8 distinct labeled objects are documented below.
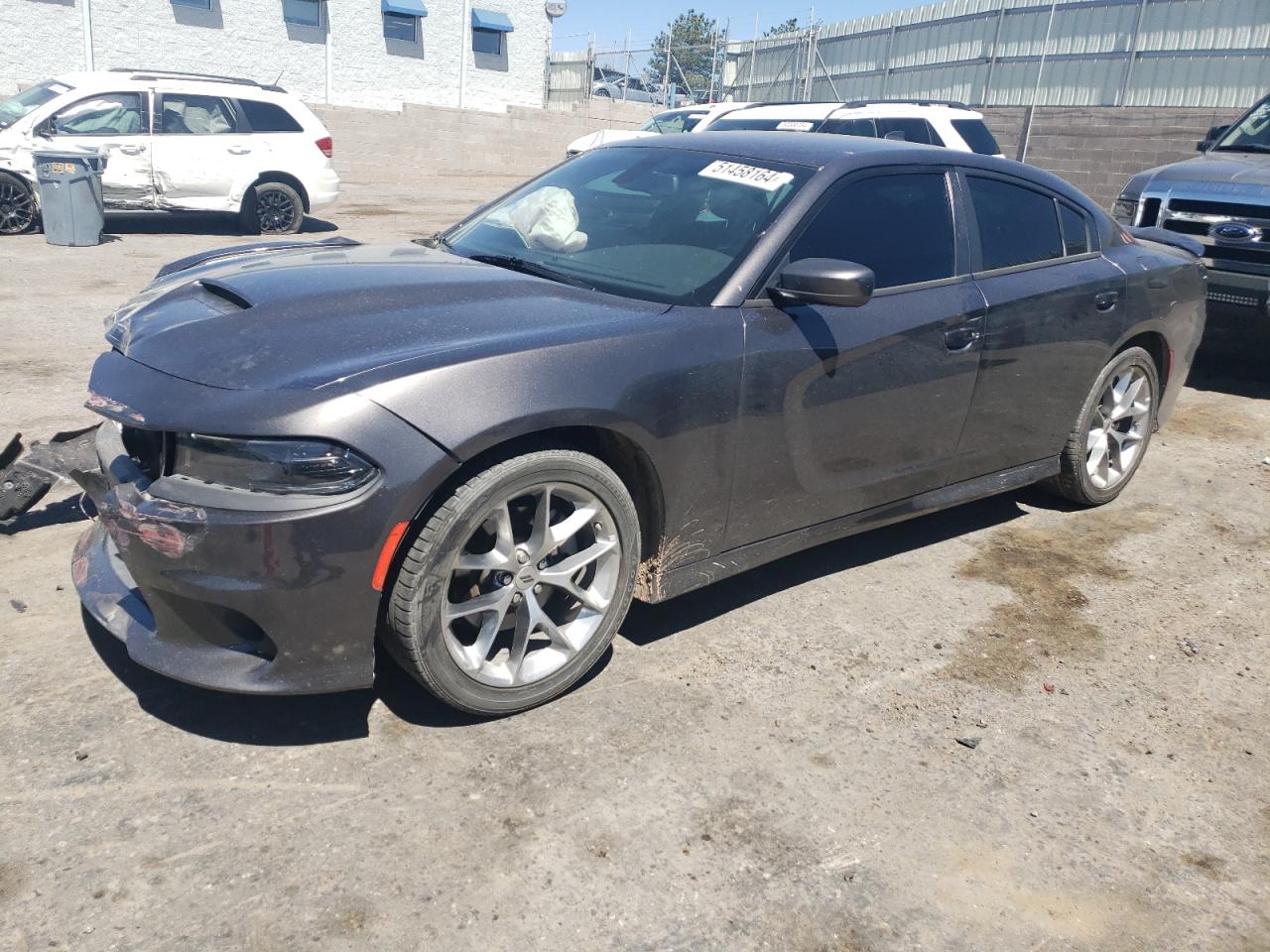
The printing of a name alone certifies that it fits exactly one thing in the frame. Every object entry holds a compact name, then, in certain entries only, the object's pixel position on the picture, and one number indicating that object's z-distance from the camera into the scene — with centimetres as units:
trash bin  1192
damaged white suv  1248
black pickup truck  767
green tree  3219
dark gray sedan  281
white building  2352
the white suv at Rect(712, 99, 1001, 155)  1215
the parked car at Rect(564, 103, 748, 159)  1501
